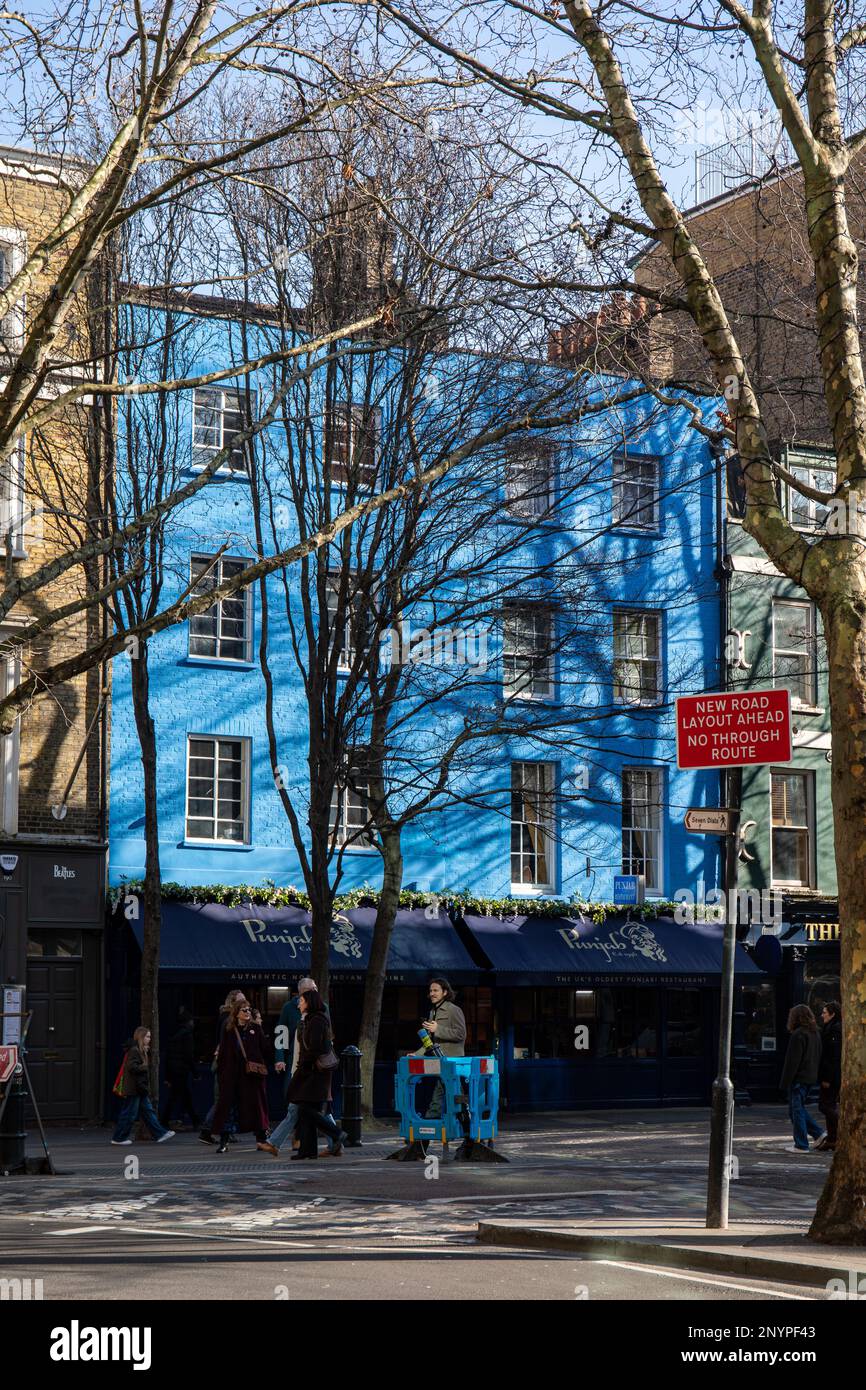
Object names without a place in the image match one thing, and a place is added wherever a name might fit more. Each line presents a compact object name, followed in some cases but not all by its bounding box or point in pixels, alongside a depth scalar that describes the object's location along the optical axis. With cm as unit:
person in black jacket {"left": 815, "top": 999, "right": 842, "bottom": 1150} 2028
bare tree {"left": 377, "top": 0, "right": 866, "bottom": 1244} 1078
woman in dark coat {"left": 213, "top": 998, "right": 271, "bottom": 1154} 1875
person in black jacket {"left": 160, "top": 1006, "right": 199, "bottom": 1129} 2377
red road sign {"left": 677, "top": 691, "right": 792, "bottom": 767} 1161
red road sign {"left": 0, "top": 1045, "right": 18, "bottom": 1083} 1683
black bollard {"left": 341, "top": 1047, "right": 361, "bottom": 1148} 1997
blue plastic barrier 1730
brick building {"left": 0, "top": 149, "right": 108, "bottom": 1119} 2492
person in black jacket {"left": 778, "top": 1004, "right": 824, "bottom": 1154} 2038
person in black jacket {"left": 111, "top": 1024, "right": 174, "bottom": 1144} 2030
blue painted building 2425
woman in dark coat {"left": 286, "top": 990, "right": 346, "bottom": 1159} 1759
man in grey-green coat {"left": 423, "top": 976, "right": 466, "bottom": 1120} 1761
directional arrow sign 1203
